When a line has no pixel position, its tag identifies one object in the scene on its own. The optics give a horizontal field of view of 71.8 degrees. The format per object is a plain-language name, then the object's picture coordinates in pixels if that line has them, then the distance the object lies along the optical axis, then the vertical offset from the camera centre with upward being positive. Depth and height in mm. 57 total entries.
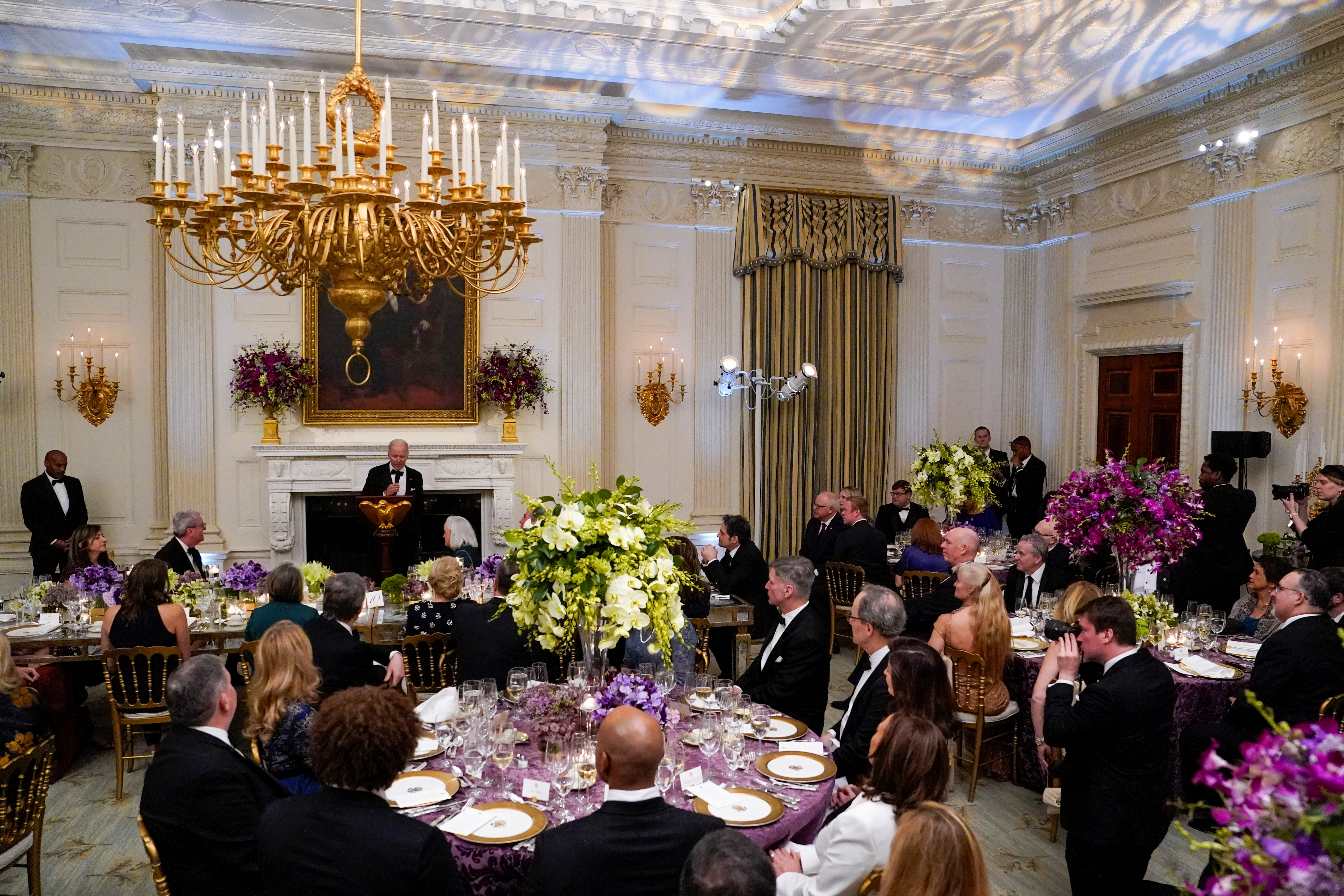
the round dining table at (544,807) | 2711 -1275
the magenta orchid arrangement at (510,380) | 9047 +316
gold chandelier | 4180 +957
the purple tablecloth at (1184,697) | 4672 -1474
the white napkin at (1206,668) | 4715 -1299
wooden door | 9391 +106
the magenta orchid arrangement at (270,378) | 8469 +303
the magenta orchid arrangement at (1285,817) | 1265 -569
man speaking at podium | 8188 -612
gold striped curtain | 10414 +910
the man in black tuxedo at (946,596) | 5676 -1113
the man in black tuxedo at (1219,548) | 7227 -1032
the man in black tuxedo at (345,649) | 4125 -1072
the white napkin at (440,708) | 3602 -1165
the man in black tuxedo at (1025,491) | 10508 -855
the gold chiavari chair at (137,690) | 5004 -1530
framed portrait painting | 8867 +478
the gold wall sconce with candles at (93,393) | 8680 +153
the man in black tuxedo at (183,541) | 6500 -923
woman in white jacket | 2488 -1064
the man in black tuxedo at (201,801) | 2750 -1171
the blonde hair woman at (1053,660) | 4051 -1070
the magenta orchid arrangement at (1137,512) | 5445 -569
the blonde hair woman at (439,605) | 4945 -1039
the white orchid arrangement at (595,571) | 3316 -573
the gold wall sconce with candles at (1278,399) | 7844 +161
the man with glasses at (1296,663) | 3992 -1067
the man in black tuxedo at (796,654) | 4258 -1116
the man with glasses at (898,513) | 9297 -998
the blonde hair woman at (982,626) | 4926 -1135
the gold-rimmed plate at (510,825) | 2738 -1257
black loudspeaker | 7898 -234
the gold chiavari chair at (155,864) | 2758 -1351
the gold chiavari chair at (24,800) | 3295 -1443
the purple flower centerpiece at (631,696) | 3230 -994
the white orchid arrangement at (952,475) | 8641 -565
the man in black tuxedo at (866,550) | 7465 -1095
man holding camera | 3525 -1307
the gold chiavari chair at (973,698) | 5035 -1558
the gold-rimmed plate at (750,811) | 2865 -1257
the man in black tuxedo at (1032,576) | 6098 -1093
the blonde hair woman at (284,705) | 3480 -1116
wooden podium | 5777 -625
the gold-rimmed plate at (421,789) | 2965 -1238
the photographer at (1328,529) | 6301 -759
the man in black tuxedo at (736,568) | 6730 -1142
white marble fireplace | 8625 -614
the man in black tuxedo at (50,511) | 8297 -924
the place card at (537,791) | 3021 -1245
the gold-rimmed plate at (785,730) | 3604 -1249
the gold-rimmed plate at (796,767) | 3217 -1257
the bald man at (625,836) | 2256 -1054
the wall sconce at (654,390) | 10055 +248
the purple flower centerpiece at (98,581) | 5793 -1088
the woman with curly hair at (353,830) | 2193 -1013
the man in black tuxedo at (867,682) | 3639 -1097
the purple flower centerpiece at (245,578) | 5812 -1055
